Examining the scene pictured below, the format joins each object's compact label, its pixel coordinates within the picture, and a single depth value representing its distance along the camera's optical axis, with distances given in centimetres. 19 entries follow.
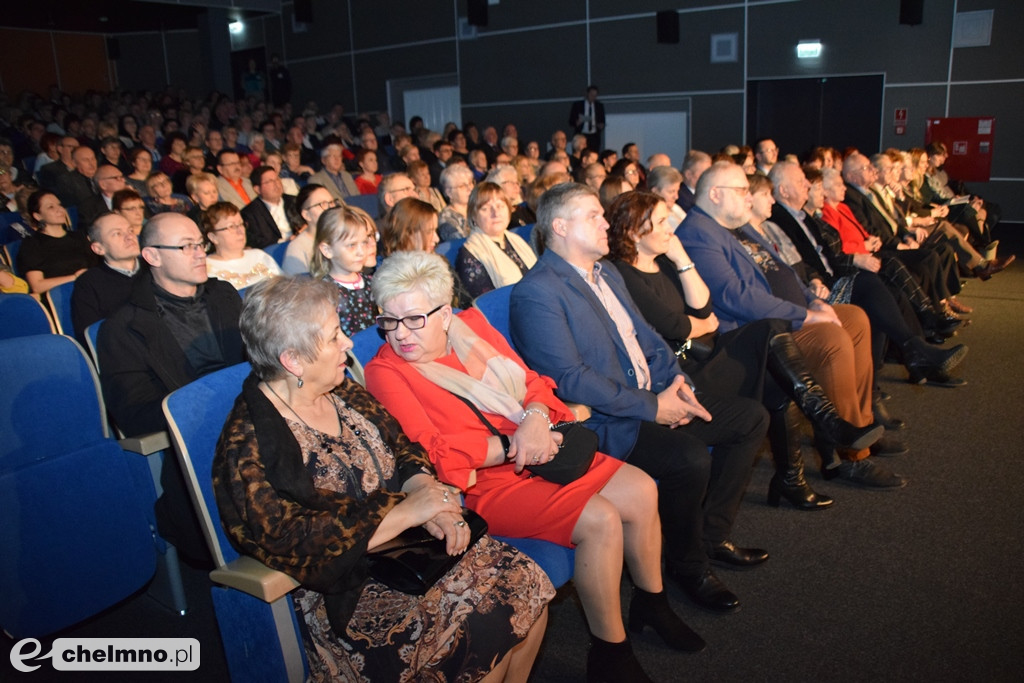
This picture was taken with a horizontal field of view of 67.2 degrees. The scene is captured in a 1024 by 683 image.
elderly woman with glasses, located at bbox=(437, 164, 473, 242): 444
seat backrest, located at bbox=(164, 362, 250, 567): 165
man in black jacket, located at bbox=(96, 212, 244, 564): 217
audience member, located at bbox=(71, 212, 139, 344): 292
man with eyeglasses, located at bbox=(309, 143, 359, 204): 684
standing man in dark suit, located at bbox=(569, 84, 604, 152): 1096
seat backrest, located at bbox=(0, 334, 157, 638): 200
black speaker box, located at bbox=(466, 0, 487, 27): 1189
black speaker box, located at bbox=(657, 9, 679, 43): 1038
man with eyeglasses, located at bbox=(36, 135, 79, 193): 623
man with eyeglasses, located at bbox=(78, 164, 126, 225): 500
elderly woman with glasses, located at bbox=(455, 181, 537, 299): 352
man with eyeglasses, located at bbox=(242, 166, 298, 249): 525
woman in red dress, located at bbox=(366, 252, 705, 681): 191
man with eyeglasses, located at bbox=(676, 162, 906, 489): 304
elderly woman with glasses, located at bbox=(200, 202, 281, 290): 327
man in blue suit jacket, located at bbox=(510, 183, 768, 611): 229
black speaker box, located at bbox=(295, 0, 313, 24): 1378
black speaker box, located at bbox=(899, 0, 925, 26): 884
